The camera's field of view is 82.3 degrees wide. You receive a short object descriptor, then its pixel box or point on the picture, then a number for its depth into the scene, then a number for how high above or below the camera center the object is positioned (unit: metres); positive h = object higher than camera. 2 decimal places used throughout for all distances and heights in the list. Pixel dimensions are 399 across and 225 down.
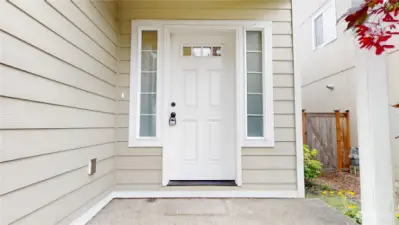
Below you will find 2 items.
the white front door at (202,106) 2.84 +0.24
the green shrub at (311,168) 3.20 -0.59
